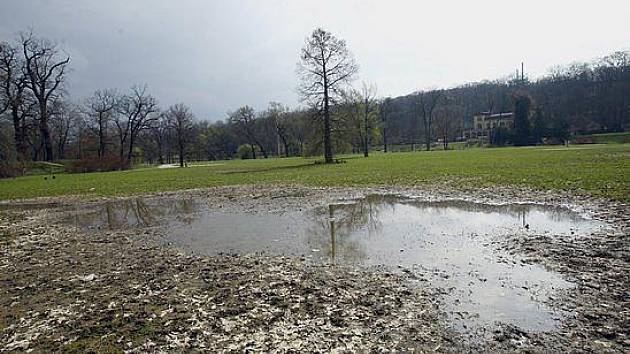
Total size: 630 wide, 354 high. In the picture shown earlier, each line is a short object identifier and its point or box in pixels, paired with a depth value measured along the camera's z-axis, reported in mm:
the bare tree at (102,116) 65250
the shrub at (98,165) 50969
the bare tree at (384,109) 92188
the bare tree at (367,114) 66812
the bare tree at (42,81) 51762
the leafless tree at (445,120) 91938
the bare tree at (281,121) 91250
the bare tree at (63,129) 72562
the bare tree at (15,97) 46125
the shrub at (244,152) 93375
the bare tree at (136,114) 66188
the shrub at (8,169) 40144
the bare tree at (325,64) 36969
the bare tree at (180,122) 60062
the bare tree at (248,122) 95062
